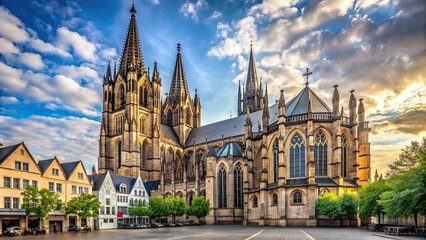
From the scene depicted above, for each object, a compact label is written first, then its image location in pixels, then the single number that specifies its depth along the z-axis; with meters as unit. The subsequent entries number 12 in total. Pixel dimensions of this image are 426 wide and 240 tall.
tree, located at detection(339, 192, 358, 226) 52.49
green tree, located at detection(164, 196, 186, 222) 69.25
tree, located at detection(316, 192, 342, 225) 51.56
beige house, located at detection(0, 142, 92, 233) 44.97
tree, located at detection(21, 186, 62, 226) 44.94
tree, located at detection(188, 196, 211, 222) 70.81
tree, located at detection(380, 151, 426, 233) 28.84
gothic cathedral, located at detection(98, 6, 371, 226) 58.59
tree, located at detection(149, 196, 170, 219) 67.88
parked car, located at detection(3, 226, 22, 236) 41.59
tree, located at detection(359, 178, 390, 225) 43.38
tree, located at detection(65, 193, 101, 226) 51.53
